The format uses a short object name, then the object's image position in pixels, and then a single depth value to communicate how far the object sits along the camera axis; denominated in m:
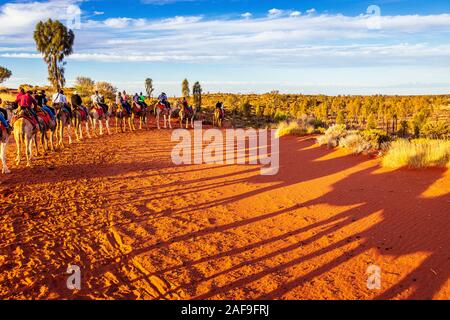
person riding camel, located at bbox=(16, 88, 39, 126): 13.99
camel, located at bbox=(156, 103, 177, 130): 29.55
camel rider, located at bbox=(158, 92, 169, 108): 29.97
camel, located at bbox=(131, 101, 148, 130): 27.88
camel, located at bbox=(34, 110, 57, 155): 15.43
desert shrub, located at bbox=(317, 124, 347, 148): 19.36
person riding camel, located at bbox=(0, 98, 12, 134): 12.36
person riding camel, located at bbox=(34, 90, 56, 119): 16.14
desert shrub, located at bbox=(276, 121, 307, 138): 25.88
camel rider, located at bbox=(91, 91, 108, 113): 23.62
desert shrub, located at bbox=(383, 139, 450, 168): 13.48
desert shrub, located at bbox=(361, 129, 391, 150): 17.50
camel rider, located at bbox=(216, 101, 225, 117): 32.06
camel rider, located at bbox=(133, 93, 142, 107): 28.45
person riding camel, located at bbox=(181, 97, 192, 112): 30.00
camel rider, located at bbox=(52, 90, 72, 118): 18.64
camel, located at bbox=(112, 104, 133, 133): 25.93
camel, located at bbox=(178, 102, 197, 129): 30.18
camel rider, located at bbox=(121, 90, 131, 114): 26.58
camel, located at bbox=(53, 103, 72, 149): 18.61
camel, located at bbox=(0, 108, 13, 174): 12.31
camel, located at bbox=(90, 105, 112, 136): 23.35
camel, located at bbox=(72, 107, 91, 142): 21.21
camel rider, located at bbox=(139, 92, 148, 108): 32.56
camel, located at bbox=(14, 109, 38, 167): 13.49
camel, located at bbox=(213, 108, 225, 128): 32.56
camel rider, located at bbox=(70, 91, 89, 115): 21.91
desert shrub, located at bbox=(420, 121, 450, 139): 37.97
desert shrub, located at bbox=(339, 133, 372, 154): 17.06
